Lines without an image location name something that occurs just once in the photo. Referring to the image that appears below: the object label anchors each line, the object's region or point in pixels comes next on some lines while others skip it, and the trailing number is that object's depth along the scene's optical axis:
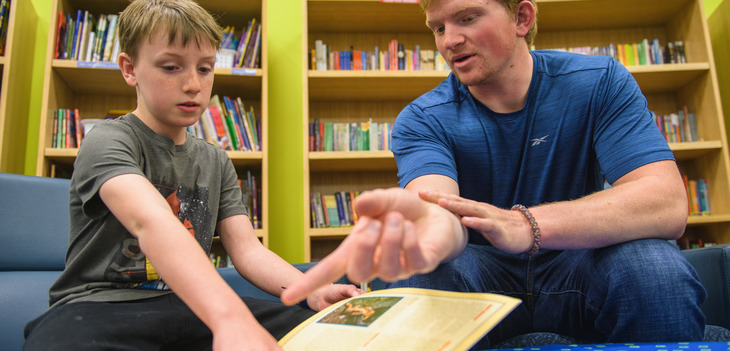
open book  0.58
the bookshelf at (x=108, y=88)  2.39
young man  0.65
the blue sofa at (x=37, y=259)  1.26
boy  0.68
